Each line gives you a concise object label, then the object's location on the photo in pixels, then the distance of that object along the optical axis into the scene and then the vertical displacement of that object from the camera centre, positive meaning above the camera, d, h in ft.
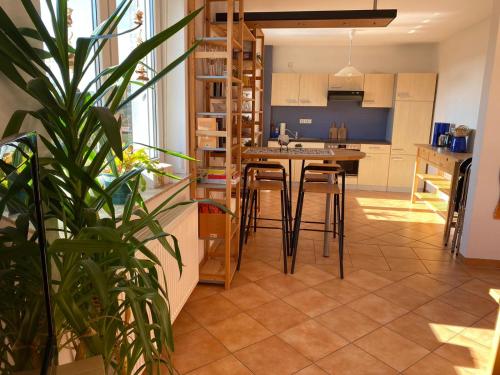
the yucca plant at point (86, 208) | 2.64 -0.80
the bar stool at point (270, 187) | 10.77 -2.07
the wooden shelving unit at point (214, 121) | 8.71 -0.15
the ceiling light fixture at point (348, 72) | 16.87 +2.12
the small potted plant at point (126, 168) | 5.13 -0.85
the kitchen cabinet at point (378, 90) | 21.74 +1.71
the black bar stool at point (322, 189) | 10.35 -1.96
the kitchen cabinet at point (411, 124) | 21.27 -0.20
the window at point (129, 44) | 5.78 +1.20
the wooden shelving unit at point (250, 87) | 13.74 +1.12
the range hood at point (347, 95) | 21.48 +1.36
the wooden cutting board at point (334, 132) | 23.49 -0.85
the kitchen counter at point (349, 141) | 21.90 -1.32
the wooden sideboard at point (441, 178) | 13.53 -2.60
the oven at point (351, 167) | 22.16 -2.83
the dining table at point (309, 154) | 10.91 -1.08
